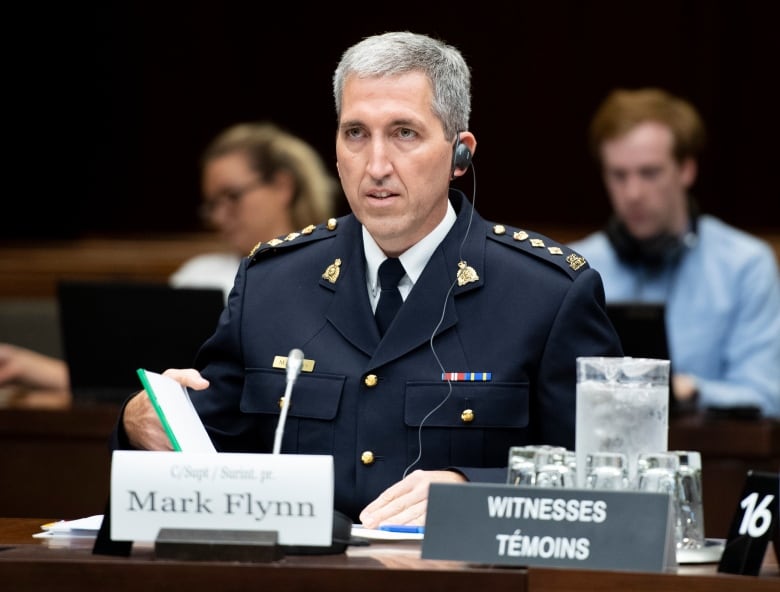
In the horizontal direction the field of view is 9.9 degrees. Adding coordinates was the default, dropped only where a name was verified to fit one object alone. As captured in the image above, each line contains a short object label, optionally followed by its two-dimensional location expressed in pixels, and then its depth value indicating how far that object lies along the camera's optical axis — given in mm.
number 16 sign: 5509
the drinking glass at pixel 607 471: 5560
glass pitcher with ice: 5609
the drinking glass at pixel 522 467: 5613
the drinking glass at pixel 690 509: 5612
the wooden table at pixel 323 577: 5444
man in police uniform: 6032
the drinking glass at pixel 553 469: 5594
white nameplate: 5518
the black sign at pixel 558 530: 5460
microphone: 5675
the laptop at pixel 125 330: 7399
